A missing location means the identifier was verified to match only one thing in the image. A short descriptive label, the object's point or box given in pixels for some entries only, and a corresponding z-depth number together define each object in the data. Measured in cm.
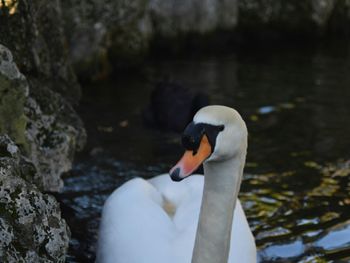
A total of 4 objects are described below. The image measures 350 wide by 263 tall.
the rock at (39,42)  446
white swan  293
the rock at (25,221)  313
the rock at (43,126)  392
